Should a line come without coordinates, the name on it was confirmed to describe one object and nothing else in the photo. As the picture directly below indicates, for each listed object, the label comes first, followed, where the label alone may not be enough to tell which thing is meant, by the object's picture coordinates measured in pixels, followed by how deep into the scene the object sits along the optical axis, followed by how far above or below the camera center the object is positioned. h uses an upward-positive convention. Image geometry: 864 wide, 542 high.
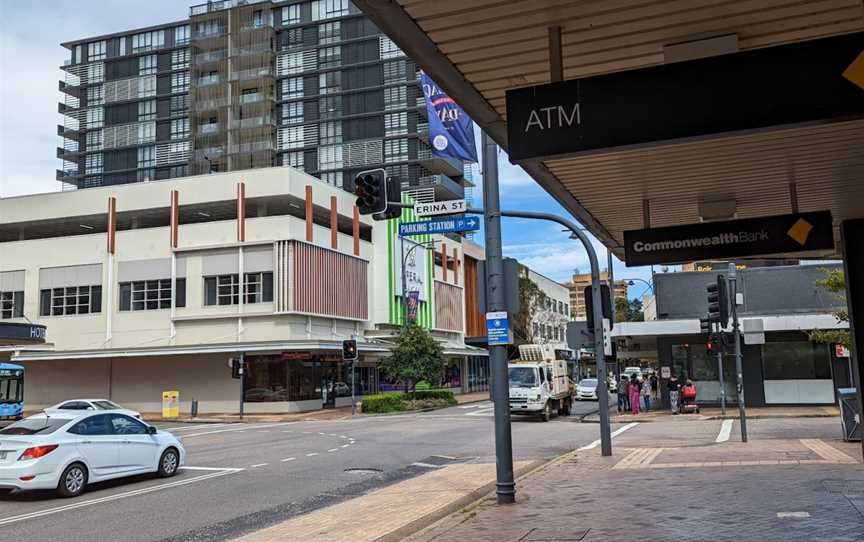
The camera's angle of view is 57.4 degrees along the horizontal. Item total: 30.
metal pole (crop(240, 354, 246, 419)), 36.75 -0.31
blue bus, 32.34 -0.62
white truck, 30.02 -0.86
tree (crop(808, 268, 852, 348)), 19.06 +0.58
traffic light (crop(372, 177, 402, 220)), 12.29 +2.67
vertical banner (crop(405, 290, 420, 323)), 51.09 +3.94
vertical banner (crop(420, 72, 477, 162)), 11.91 +3.58
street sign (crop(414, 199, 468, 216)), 11.66 +2.31
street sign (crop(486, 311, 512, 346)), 11.29 +0.47
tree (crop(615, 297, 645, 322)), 108.88 +7.30
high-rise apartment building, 79.44 +28.29
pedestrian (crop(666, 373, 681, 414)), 30.84 -1.33
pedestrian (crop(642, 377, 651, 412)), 34.50 -1.56
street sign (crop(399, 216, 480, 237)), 11.77 +2.07
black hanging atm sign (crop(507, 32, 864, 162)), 4.44 +1.54
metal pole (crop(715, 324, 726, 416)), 19.54 -0.38
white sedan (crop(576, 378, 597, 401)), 47.78 -1.88
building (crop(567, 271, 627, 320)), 174.88 +15.70
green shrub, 39.88 -1.95
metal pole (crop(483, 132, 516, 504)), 10.93 +0.79
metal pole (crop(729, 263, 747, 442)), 18.58 +0.12
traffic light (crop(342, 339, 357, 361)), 34.06 +0.68
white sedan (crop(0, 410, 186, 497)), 12.96 -1.35
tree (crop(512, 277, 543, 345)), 69.56 +4.31
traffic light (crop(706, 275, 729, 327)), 18.27 +1.23
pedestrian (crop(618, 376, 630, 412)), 34.28 -1.72
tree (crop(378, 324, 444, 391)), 42.04 +0.29
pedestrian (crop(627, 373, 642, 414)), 32.06 -1.48
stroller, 30.78 -1.72
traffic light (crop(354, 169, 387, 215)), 12.05 +2.65
